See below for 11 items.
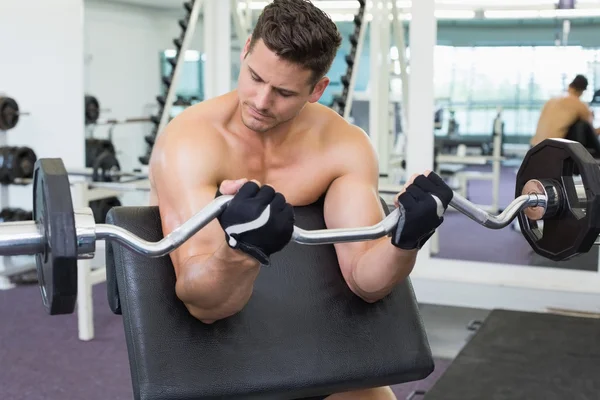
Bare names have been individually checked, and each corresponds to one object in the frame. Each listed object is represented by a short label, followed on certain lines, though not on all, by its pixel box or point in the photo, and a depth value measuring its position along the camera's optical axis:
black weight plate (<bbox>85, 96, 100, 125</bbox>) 5.19
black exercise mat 2.40
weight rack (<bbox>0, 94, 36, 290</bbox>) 4.74
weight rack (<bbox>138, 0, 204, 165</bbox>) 4.89
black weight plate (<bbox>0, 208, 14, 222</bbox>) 4.65
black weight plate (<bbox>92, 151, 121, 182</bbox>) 3.93
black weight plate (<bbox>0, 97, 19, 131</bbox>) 4.53
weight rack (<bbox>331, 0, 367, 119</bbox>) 4.82
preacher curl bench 1.42
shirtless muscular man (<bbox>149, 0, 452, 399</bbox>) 1.33
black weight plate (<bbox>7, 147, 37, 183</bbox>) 4.53
